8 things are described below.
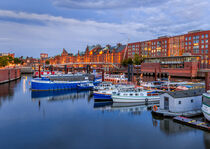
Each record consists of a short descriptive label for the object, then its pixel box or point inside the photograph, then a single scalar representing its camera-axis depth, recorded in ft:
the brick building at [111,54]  531.91
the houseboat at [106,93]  142.10
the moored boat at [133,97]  132.57
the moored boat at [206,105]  80.32
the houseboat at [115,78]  248.01
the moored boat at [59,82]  200.54
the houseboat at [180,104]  93.97
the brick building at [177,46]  346.74
